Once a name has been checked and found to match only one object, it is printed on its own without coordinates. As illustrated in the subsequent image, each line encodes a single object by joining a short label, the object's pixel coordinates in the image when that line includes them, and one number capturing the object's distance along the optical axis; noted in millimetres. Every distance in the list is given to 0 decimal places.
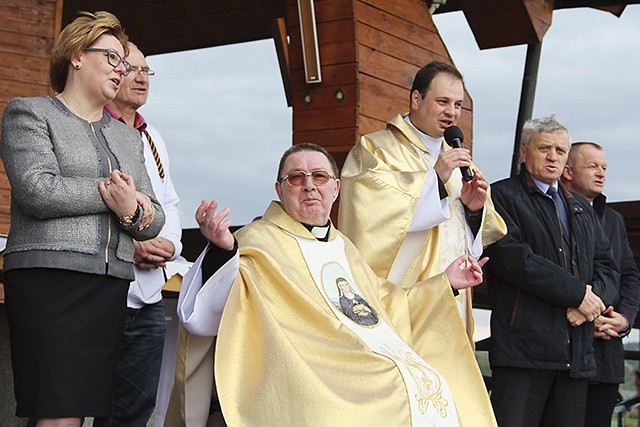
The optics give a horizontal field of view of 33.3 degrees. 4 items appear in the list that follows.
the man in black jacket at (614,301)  4883
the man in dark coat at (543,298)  4598
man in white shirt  3756
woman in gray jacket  3002
